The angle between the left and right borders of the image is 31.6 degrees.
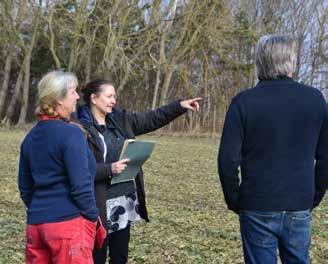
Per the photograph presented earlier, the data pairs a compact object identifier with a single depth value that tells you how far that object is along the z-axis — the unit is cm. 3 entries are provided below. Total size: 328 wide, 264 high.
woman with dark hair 392
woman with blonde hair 322
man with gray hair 306
